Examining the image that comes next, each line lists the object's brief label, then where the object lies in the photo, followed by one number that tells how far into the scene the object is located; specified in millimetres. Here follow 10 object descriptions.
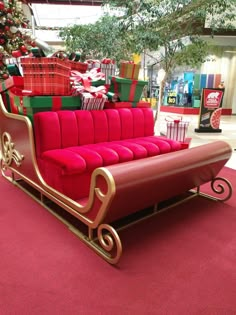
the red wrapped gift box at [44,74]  2342
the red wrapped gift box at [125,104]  2971
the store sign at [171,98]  12359
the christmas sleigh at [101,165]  1709
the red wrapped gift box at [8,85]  2656
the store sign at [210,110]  6448
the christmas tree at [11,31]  4367
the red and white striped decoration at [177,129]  3209
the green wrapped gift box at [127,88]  3025
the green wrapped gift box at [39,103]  2357
